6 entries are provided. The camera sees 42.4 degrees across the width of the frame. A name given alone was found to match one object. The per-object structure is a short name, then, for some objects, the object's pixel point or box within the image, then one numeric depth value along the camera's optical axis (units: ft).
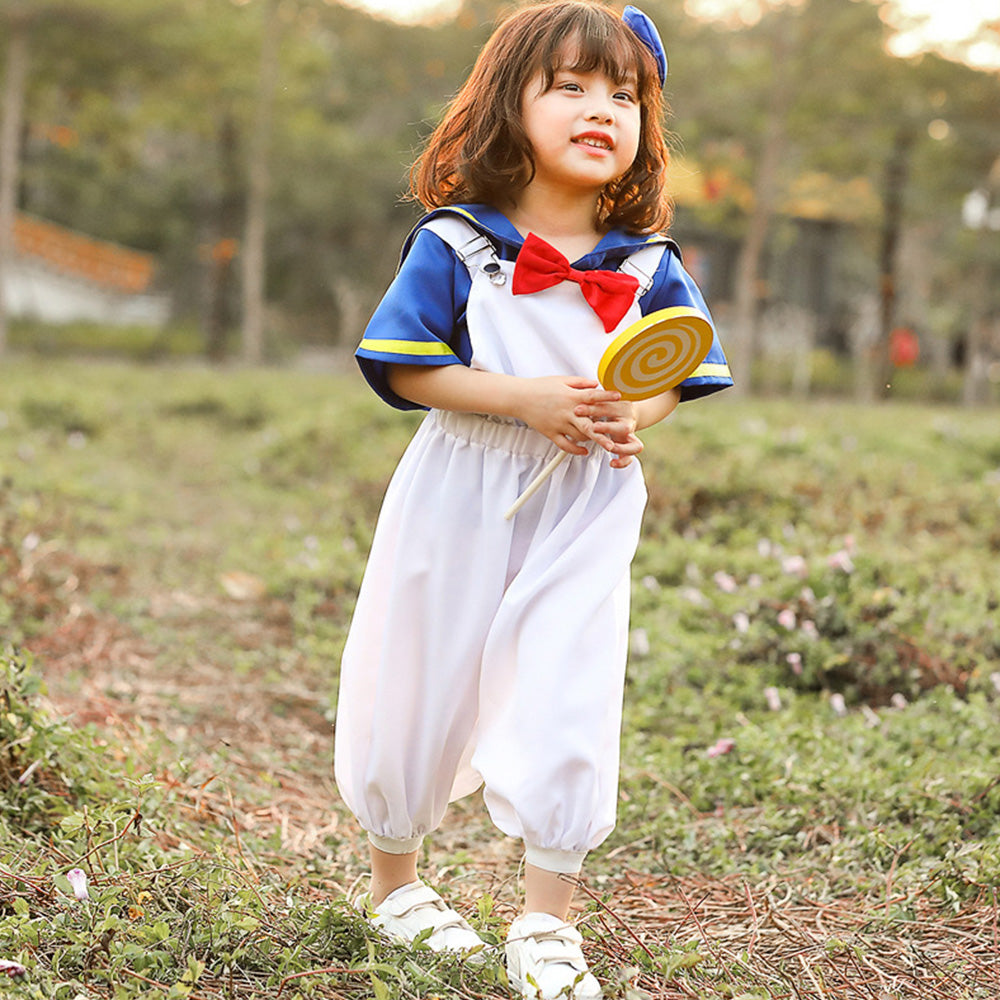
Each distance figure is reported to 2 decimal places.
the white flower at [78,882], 6.86
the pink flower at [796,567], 14.64
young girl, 7.08
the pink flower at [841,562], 14.57
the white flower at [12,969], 6.43
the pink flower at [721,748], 10.94
